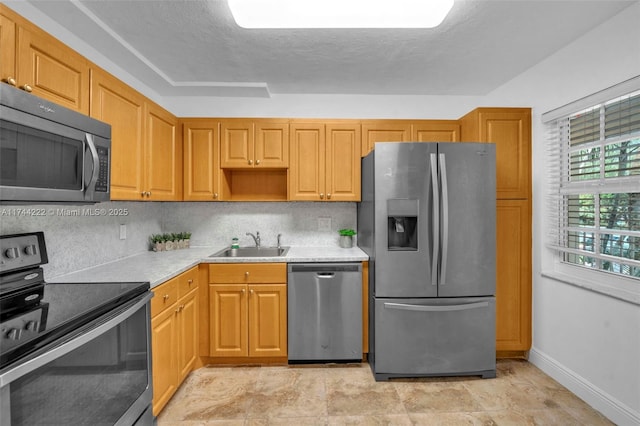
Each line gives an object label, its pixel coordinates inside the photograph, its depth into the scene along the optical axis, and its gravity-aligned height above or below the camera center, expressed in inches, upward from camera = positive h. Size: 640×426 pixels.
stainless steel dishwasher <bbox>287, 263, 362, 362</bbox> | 95.1 -32.2
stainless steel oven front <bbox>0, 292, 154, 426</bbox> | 35.2 -24.4
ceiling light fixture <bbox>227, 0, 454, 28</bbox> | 60.2 +43.2
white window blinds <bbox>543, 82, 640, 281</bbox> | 71.1 +8.0
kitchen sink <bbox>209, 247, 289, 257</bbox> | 115.3 -15.6
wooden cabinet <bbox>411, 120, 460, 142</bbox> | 111.2 +31.9
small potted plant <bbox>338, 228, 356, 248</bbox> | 115.3 -9.9
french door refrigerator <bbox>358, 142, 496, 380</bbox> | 87.5 -15.9
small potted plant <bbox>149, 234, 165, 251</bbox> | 106.7 -11.1
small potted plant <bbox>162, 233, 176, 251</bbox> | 109.1 -11.2
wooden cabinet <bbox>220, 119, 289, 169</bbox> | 109.5 +26.5
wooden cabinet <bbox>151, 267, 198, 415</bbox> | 68.0 -32.2
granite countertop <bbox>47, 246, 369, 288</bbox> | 68.7 -14.9
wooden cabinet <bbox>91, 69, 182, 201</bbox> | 69.2 +20.8
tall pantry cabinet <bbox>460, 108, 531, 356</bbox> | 97.3 -2.8
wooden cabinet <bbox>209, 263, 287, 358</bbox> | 95.5 -32.6
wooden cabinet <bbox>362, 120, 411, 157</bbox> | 110.6 +31.1
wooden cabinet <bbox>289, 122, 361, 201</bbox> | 110.0 +19.5
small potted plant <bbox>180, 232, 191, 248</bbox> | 115.3 -10.4
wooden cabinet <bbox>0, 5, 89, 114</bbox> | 47.1 +27.1
